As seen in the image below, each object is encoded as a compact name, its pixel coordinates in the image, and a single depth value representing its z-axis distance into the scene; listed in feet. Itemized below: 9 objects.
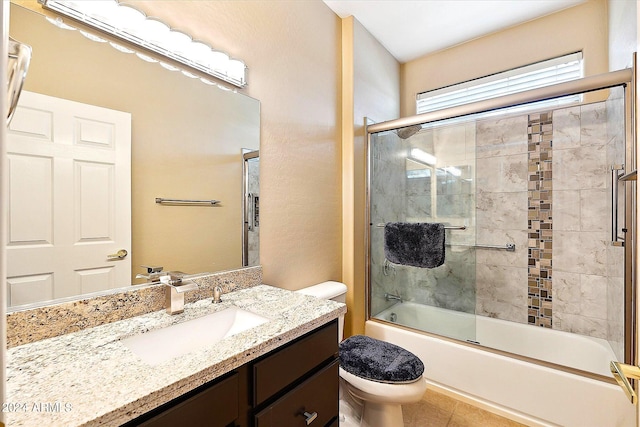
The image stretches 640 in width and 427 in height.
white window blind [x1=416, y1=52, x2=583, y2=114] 6.94
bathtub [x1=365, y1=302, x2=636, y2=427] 4.81
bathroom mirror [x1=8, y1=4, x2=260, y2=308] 2.88
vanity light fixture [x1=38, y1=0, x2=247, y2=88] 3.04
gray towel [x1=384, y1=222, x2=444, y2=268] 6.47
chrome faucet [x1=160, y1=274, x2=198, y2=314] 3.34
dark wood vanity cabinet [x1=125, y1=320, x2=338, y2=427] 2.09
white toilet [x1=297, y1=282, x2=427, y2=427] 4.33
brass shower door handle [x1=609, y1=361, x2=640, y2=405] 1.86
